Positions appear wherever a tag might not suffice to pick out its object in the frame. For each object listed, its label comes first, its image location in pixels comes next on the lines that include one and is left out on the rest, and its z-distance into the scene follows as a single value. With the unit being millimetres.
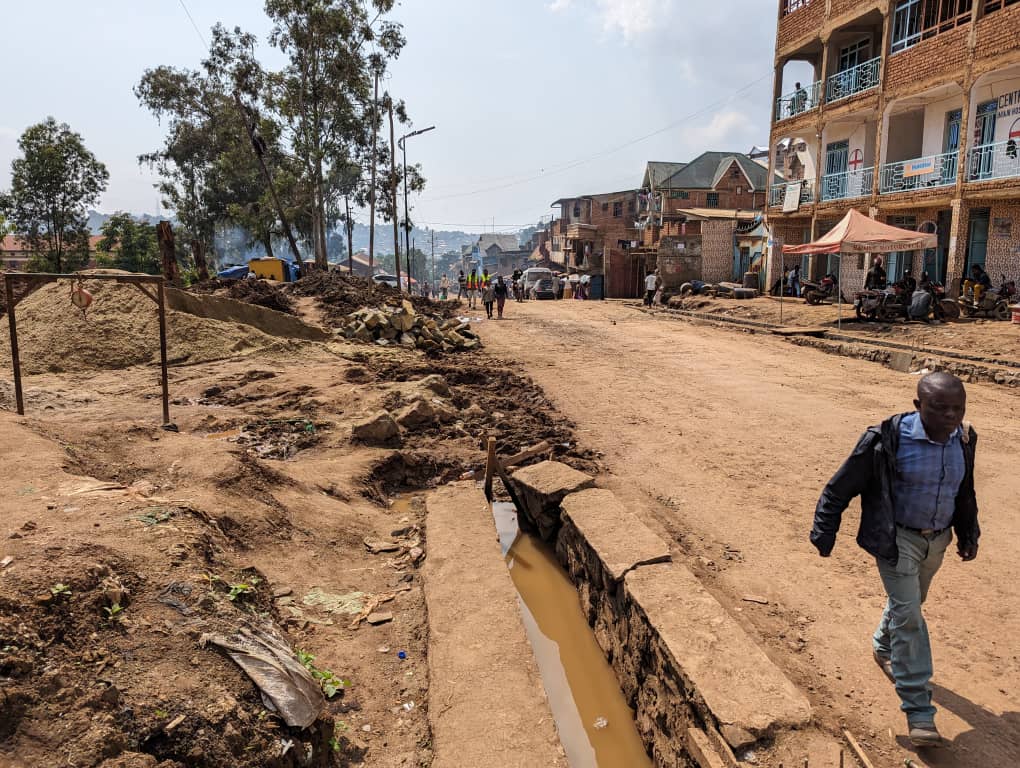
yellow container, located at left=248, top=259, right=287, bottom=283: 30953
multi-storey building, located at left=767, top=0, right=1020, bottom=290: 16953
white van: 39812
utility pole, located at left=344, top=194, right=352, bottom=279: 39419
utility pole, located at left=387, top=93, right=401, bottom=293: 31312
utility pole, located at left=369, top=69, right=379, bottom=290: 31330
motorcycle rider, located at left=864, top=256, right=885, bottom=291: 18750
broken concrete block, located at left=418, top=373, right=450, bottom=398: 10250
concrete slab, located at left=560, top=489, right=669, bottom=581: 4484
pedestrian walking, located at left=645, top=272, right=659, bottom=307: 28672
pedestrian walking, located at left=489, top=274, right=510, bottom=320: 24594
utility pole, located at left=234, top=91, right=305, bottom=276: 28828
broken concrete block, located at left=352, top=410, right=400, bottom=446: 8016
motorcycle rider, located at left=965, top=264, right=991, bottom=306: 16811
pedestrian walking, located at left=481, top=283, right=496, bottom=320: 24422
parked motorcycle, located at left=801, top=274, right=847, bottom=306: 21562
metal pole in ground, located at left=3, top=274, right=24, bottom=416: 7042
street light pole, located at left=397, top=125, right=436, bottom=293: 39172
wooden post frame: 6918
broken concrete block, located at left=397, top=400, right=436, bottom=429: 8703
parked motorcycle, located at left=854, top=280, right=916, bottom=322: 16984
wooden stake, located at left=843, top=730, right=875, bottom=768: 2721
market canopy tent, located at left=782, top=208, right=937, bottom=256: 16547
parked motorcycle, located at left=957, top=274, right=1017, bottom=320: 16094
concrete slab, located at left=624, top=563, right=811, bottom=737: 3010
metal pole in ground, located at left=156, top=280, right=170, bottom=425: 7598
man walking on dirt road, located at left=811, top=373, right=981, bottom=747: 3029
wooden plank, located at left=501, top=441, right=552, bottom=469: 6973
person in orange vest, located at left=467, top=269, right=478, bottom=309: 30441
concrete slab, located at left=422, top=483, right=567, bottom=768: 3232
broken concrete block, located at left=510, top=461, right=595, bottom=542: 6023
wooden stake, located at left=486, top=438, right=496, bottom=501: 6522
